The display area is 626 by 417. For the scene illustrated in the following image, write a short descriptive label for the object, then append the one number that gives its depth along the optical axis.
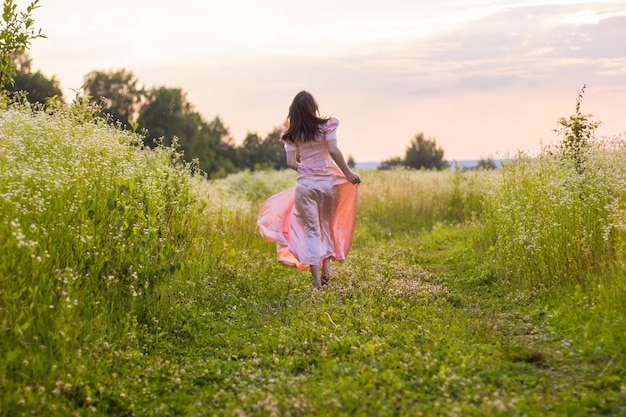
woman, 8.16
